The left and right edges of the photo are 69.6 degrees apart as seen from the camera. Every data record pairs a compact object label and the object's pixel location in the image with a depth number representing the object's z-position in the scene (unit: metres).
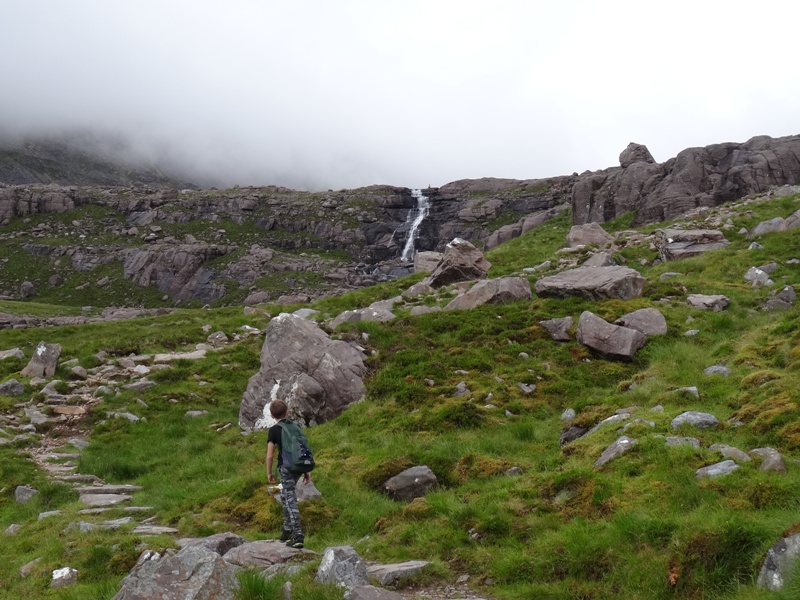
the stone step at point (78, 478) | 15.36
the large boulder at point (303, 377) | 18.17
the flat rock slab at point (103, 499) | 13.38
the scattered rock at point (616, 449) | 10.32
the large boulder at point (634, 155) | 70.88
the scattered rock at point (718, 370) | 14.47
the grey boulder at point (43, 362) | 23.77
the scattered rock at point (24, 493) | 14.14
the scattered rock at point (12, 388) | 21.95
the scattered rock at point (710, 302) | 21.70
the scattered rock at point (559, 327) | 20.72
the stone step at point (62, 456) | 17.06
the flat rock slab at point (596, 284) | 23.70
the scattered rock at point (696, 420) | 10.88
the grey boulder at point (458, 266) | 35.47
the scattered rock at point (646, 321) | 19.58
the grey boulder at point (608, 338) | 18.72
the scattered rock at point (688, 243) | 32.66
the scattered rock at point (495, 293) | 25.69
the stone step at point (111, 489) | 14.57
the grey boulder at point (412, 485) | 12.02
